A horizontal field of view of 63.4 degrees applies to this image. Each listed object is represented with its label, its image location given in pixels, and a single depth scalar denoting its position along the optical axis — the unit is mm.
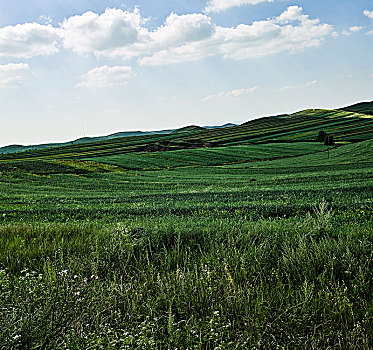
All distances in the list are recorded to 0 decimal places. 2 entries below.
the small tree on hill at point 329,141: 79500
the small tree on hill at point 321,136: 89000
